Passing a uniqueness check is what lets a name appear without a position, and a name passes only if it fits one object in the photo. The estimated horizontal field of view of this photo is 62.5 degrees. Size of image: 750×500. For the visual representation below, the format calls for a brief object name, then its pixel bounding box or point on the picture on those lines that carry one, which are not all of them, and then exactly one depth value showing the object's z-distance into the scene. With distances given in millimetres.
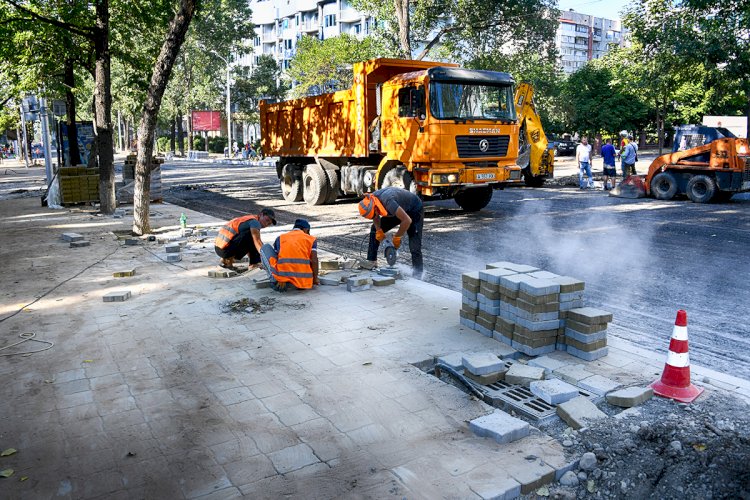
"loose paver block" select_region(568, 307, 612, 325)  5219
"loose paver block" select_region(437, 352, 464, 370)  5055
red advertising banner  57188
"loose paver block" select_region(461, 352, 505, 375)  4812
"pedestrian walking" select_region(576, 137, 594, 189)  19969
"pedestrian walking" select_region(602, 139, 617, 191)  19766
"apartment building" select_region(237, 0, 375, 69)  68625
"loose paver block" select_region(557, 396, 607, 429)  4152
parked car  41594
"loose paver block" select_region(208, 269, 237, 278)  8352
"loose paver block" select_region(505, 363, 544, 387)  4801
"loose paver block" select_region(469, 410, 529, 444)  3910
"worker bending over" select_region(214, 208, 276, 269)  8289
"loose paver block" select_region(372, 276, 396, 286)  7781
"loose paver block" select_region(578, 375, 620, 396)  4594
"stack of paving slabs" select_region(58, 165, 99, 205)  17281
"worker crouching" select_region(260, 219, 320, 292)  7453
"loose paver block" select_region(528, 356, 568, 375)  5042
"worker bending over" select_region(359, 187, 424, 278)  8125
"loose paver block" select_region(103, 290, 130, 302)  7277
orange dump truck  13211
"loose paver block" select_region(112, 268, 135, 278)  8623
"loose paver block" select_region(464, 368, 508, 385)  4816
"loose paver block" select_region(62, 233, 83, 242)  11359
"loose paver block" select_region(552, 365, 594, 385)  4844
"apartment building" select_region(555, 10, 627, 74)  93688
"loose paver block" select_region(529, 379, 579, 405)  4445
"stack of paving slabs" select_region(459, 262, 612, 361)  5273
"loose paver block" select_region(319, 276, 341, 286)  7879
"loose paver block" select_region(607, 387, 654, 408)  4359
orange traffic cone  4461
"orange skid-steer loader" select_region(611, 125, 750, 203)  15805
